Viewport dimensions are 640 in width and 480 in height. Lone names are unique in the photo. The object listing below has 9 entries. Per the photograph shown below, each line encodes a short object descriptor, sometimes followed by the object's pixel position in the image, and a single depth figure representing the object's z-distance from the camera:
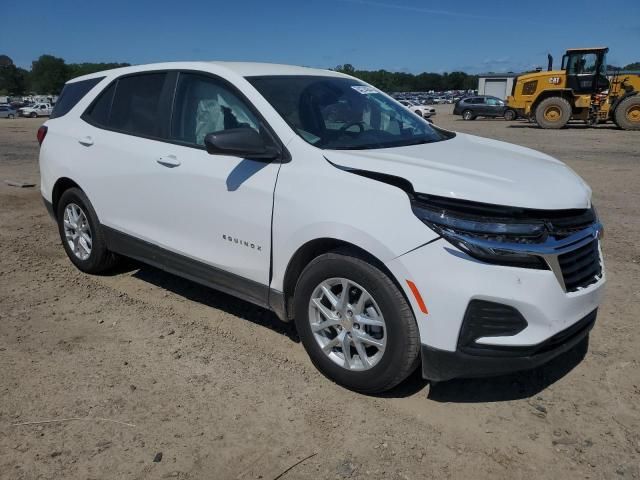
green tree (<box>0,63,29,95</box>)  119.88
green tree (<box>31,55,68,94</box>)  111.75
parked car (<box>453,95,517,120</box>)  34.66
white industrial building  57.78
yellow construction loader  21.89
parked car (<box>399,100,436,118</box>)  37.34
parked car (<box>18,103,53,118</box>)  52.09
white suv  2.66
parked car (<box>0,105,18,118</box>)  50.59
